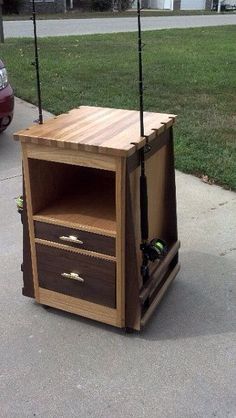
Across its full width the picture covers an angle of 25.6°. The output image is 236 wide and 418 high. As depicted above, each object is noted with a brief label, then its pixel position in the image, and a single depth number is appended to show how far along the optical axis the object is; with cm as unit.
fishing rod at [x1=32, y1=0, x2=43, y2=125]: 257
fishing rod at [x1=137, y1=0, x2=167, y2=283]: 233
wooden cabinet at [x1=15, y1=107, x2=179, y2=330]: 229
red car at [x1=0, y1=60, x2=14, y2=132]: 497
